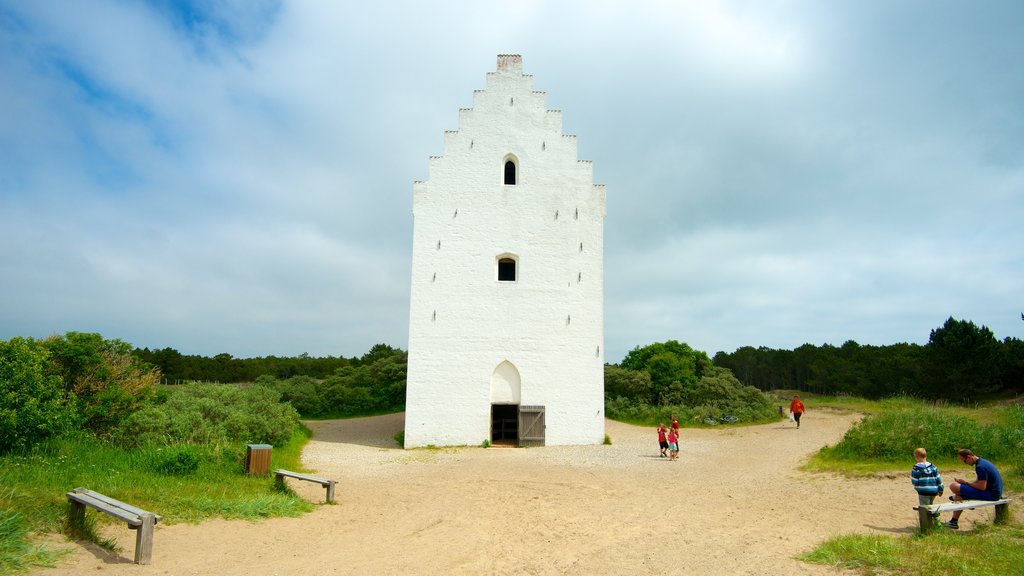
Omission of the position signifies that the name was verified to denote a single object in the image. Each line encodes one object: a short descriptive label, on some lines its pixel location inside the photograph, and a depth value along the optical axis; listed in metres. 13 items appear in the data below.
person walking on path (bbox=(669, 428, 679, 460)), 15.43
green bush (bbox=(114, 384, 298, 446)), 11.80
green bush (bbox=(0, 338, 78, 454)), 9.32
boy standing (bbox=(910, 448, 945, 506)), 7.75
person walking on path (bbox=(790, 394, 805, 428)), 21.73
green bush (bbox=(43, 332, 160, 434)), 11.80
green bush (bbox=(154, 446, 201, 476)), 9.75
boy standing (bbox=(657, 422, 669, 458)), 15.70
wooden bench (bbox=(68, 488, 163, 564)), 5.90
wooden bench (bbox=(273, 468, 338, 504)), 9.70
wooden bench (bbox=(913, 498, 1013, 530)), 7.20
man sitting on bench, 7.77
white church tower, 18.22
